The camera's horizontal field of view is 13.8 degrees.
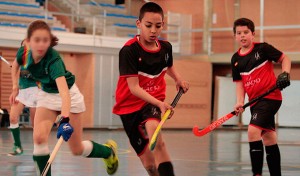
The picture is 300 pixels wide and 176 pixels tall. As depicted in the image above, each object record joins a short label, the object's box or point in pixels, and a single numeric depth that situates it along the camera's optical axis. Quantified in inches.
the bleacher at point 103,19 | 1803.4
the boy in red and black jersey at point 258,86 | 514.0
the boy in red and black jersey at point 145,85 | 425.9
